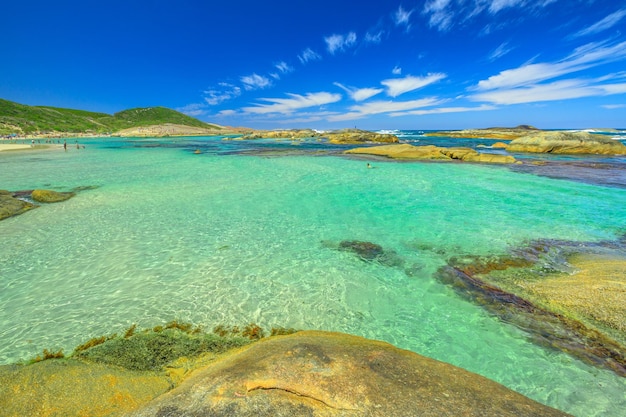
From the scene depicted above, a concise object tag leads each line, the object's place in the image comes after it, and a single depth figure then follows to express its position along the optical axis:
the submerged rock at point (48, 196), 14.69
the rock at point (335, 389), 2.88
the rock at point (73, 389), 3.36
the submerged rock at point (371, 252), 8.50
